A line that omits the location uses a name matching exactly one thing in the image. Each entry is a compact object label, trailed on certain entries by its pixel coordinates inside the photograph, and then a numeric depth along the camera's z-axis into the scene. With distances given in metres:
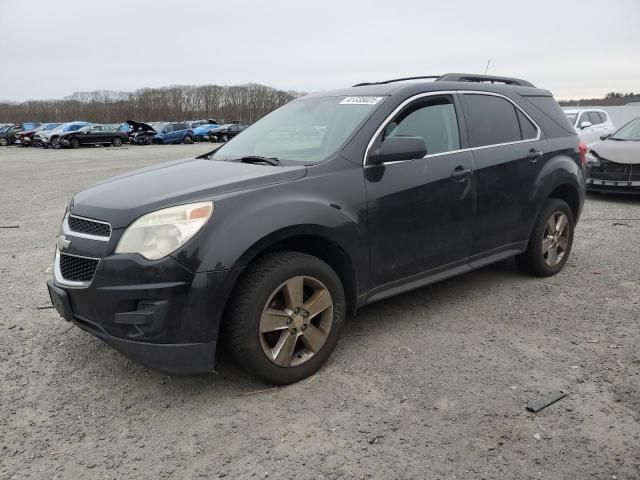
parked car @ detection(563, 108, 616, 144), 13.81
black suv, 2.80
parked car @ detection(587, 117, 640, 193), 9.23
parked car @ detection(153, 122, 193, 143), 38.53
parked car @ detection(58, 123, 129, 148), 31.81
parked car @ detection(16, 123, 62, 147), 34.06
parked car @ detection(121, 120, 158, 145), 37.41
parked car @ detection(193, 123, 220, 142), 40.44
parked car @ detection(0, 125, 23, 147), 36.28
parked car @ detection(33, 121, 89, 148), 31.62
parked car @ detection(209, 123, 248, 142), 41.50
